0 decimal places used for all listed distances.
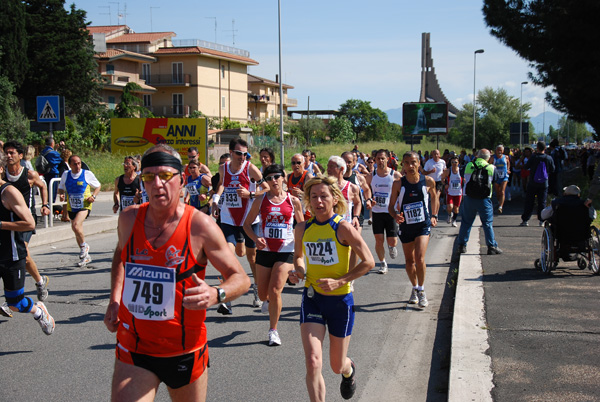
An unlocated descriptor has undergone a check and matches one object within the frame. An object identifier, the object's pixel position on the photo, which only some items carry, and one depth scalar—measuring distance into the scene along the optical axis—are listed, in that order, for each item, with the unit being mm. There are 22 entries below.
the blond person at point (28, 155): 13725
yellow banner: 27172
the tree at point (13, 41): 40250
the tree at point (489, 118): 80250
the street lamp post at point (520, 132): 35281
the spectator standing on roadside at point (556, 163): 18078
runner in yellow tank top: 4465
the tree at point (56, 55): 43969
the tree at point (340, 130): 96062
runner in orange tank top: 3148
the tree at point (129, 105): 50438
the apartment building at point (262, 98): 93750
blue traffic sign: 14953
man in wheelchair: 9117
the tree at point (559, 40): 22359
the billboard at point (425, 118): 43500
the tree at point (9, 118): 36250
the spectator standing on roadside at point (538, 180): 15684
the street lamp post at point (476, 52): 59219
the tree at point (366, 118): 122312
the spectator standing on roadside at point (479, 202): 11195
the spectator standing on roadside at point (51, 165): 16531
